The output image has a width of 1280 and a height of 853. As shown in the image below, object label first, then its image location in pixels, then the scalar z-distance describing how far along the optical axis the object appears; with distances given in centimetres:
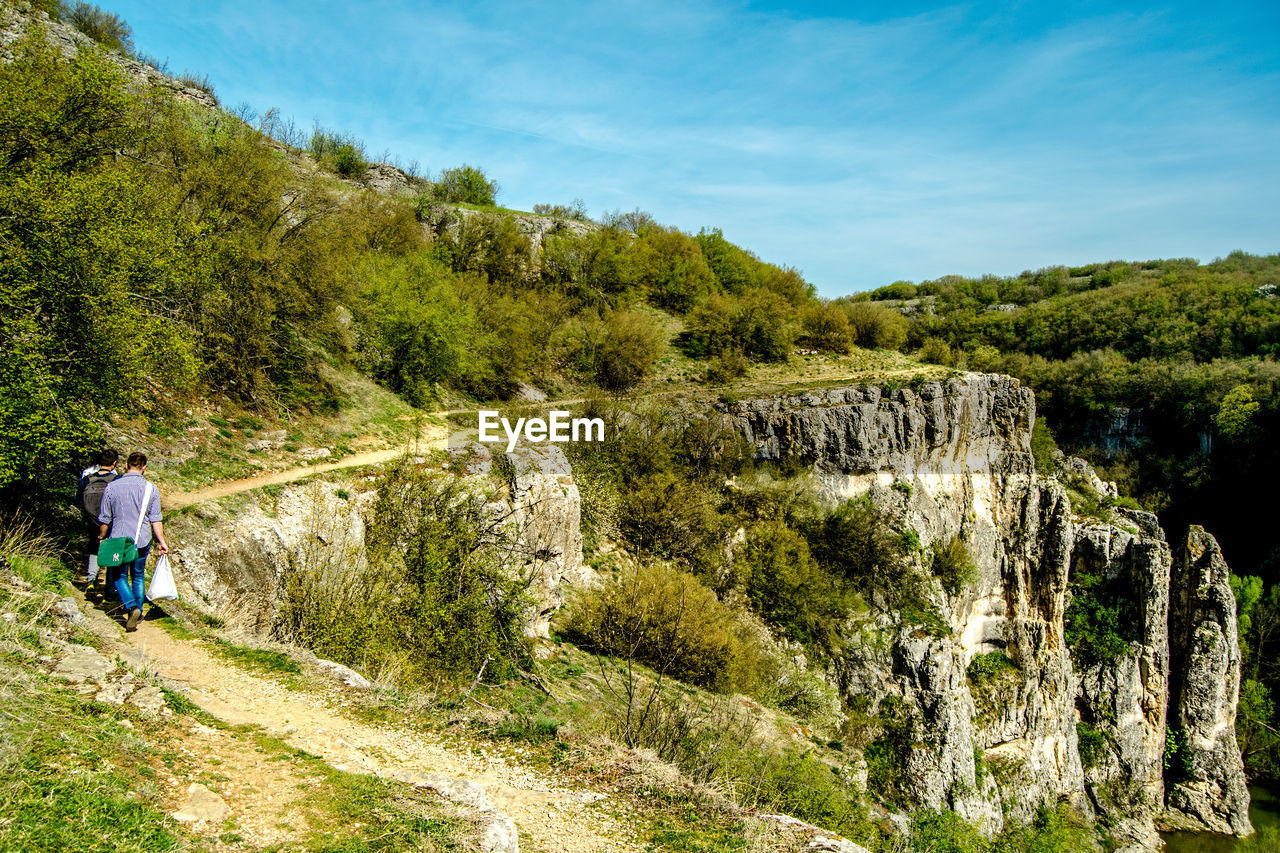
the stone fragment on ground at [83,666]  584
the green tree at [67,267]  830
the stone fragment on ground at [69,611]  698
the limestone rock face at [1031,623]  2855
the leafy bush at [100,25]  3097
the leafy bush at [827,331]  4334
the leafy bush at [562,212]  4973
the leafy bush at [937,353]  4653
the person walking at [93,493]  822
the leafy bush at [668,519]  2364
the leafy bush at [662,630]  1702
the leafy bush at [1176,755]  3638
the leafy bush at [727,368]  3706
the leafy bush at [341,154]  4138
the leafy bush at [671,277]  4553
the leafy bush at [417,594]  1070
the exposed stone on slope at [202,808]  476
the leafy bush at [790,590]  2486
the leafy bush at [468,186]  4681
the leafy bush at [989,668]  3097
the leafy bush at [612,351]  3503
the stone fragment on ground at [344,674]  838
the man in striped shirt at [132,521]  793
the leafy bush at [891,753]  2344
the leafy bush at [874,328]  4653
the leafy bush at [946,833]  1802
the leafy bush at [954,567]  3006
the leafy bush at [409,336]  2369
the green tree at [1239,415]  5928
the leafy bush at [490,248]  3619
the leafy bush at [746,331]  4016
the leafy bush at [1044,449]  4153
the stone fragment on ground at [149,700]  590
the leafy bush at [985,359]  6328
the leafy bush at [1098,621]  3406
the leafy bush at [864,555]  2792
